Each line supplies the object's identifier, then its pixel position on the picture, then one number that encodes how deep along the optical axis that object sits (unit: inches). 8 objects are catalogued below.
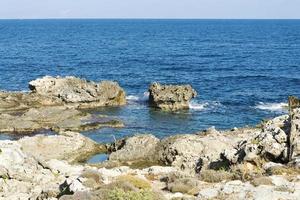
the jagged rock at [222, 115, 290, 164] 1011.4
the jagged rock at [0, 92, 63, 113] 2454.5
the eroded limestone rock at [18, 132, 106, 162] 1630.2
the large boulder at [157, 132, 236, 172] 1384.1
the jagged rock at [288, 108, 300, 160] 989.8
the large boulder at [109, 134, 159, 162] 1524.4
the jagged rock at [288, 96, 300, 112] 1517.7
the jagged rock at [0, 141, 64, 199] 914.9
